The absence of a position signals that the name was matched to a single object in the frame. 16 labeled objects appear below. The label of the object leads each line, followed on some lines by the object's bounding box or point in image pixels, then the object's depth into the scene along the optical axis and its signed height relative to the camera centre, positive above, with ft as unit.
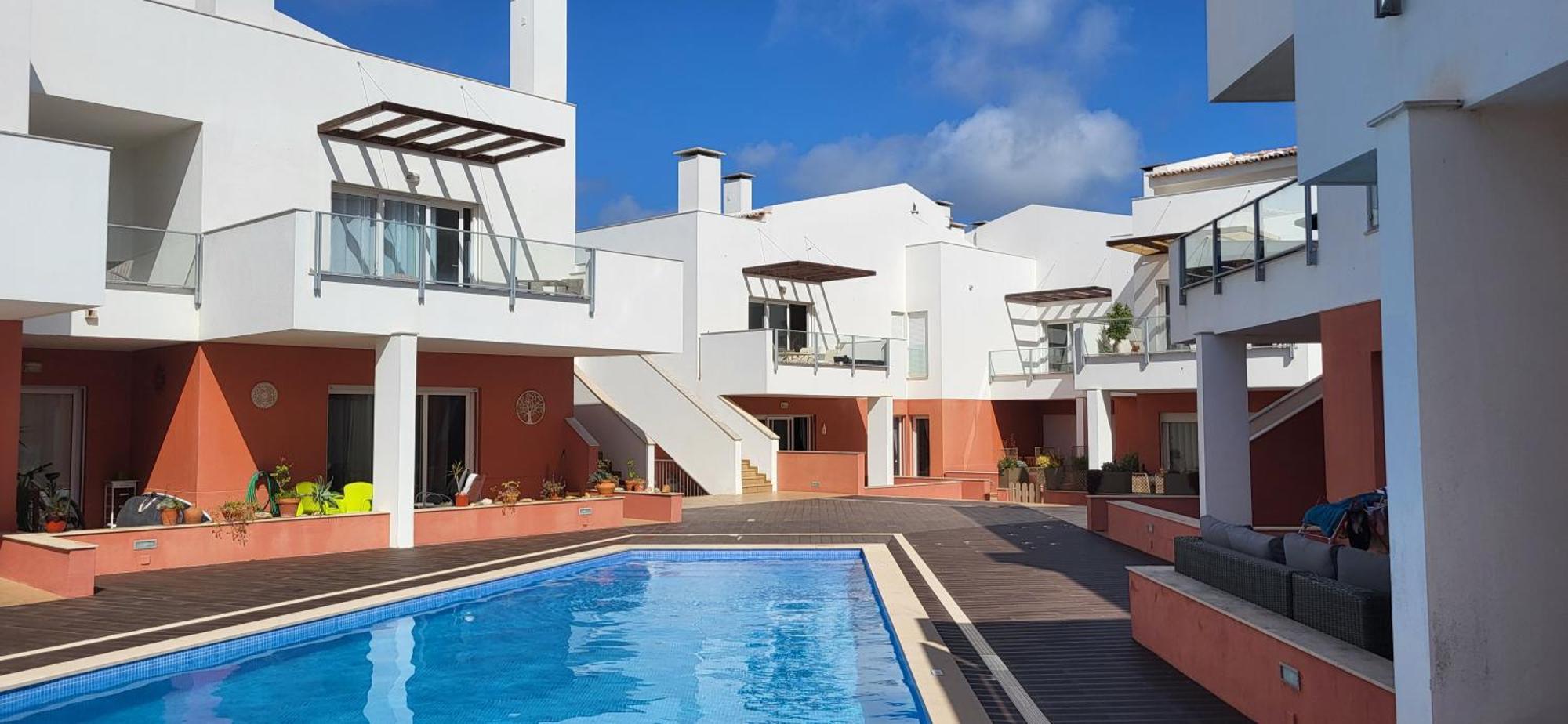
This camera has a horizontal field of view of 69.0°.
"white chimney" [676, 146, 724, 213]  93.30 +20.84
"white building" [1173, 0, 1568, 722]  15.06 +1.04
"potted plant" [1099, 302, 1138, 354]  84.17 +7.38
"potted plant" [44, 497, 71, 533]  43.86 -3.08
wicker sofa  18.92 -3.08
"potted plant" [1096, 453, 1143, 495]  80.89 -3.49
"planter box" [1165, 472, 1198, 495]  77.51 -3.55
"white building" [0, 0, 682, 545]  45.96 +7.28
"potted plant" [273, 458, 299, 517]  49.67 -2.53
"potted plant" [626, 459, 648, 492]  68.28 -2.95
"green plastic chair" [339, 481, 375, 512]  50.90 -2.80
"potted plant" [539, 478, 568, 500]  60.44 -2.93
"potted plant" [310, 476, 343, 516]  50.26 -2.85
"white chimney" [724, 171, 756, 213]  101.14 +21.46
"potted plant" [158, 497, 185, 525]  45.32 -2.99
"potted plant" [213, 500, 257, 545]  45.52 -3.38
